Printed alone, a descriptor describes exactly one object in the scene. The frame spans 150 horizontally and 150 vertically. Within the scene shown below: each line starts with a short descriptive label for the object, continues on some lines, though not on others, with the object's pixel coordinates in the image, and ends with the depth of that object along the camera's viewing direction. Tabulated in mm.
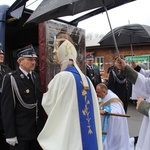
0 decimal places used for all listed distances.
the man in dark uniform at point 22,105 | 3031
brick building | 15055
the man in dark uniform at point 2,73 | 3797
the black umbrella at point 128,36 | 4770
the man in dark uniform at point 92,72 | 5571
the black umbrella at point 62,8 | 2505
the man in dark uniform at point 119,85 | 6381
